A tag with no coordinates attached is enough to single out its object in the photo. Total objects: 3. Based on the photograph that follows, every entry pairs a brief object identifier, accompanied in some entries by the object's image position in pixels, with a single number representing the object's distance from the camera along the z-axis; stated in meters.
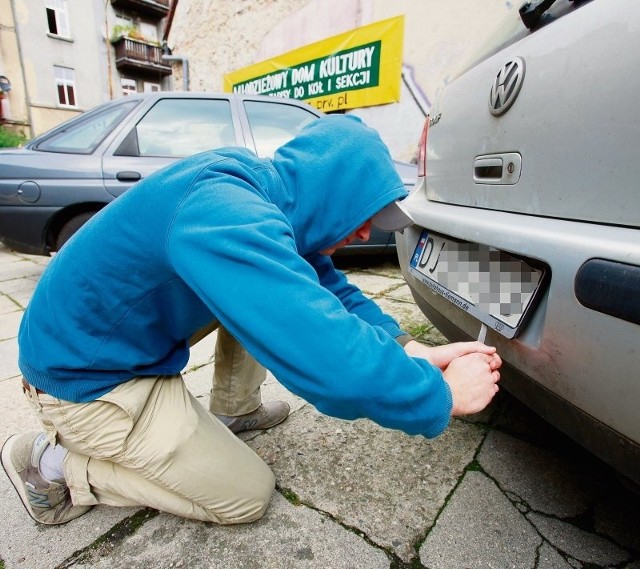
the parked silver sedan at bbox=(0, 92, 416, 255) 3.13
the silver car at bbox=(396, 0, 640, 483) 0.78
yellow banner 5.86
